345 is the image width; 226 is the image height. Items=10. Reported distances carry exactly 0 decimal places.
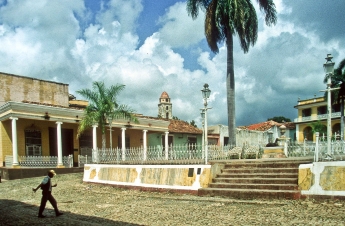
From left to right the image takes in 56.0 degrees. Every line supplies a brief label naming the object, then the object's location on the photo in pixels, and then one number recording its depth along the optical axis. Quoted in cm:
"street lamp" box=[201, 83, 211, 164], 1052
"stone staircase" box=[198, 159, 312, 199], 788
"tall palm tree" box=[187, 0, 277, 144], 1531
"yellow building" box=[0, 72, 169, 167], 1638
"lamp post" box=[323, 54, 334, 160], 805
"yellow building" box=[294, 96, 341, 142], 3656
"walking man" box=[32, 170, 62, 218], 706
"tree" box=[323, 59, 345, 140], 2467
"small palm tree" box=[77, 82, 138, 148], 1505
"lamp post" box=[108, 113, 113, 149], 1551
